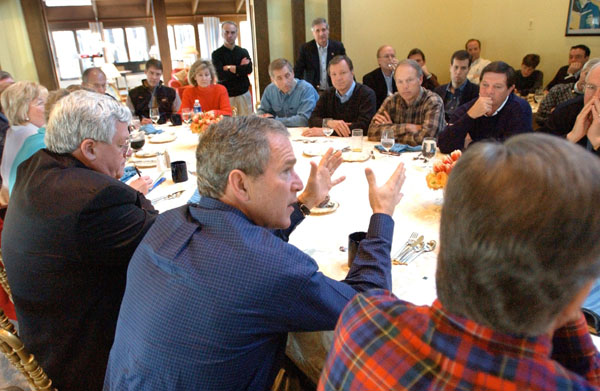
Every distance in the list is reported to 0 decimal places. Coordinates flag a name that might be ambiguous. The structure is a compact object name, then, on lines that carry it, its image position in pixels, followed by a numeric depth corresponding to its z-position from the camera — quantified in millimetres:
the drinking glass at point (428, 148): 2164
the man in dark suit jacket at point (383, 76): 4699
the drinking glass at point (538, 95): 4630
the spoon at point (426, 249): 1334
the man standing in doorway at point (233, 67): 5449
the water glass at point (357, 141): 2605
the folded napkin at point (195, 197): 1785
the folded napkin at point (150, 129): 3506
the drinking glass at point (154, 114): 3598
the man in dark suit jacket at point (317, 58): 5105
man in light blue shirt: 3938
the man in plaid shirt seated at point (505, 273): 514
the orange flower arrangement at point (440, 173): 1629
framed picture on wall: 5230
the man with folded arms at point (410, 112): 2758
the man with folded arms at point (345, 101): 3426
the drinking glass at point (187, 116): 3672
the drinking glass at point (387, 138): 2365
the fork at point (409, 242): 1367
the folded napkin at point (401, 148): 2559
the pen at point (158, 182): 2121
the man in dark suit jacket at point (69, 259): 1213
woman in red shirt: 4348
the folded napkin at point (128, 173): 2283
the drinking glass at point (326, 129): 2855
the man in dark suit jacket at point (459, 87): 4371
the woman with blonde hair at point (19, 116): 2701
